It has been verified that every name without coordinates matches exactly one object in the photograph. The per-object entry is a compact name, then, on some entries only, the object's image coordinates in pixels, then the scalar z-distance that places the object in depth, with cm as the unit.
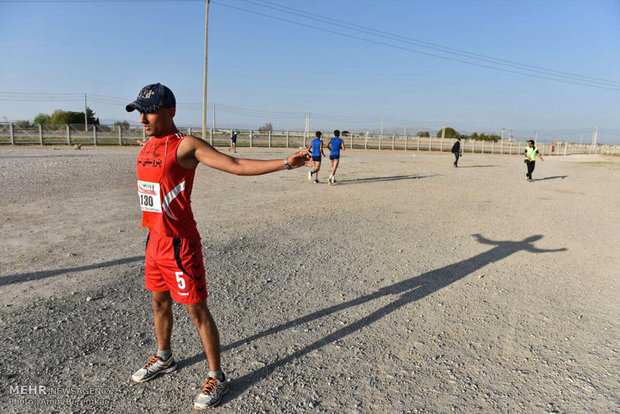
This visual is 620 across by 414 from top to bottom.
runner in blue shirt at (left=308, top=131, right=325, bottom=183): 1400
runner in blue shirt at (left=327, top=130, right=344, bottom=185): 1461
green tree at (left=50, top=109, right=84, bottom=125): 5587
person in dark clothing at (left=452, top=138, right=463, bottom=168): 2261
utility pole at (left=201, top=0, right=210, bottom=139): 2898
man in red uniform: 280
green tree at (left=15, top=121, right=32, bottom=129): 3135
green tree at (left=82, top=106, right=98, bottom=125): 5660
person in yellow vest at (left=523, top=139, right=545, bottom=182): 1747
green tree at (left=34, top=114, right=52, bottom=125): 5598
